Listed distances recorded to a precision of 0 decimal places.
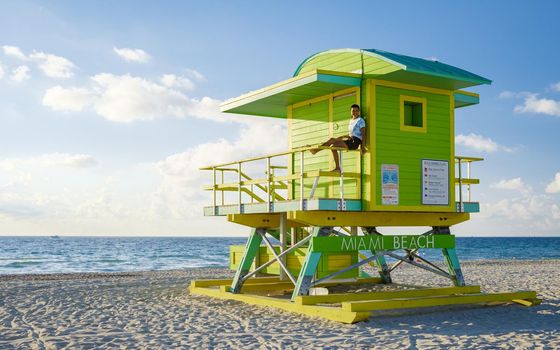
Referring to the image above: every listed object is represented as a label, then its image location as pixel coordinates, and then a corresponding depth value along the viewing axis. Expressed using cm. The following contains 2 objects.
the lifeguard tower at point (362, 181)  1330
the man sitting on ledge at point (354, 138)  1345
